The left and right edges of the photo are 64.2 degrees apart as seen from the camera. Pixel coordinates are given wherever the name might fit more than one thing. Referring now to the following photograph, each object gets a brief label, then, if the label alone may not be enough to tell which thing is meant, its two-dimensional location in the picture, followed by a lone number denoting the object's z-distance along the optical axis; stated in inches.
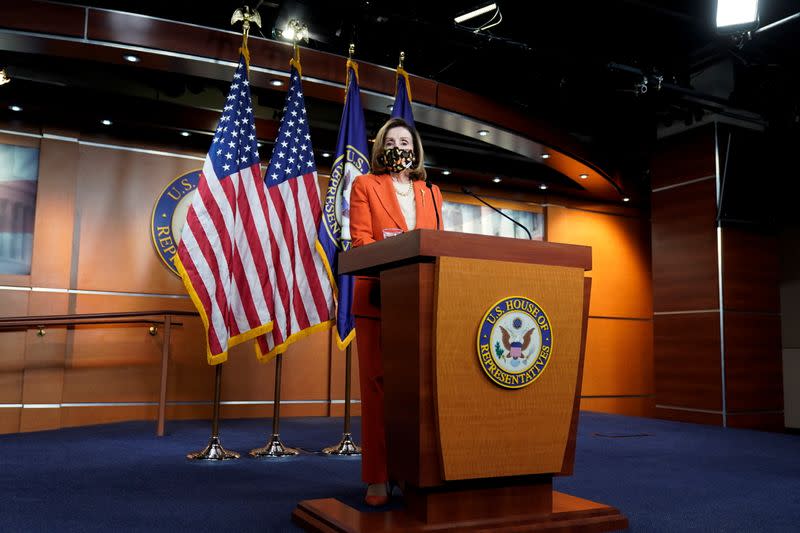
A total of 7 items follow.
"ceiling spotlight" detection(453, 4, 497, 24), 197.3
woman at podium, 92.0
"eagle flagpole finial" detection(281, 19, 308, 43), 172.6
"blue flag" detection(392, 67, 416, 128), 179.8
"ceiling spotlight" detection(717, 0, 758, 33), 176.4
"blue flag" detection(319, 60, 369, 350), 161.0
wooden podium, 71.6
